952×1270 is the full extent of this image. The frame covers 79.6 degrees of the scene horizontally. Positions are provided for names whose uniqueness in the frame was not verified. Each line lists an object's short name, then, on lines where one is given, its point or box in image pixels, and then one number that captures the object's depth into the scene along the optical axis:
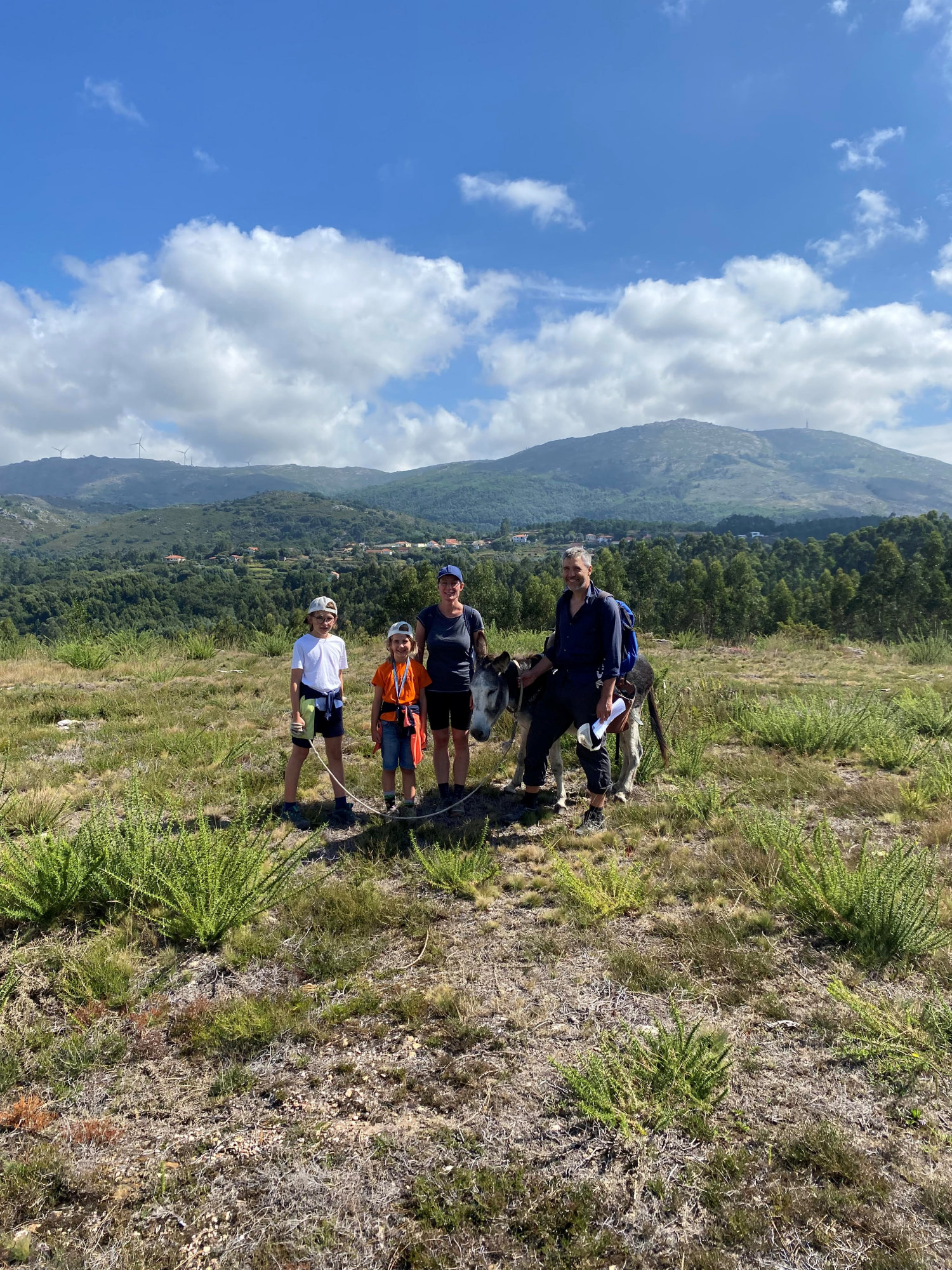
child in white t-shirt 5.64
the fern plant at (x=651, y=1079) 2.54
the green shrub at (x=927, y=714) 7.80
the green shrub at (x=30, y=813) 5.13
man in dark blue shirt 5.20
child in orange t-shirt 5.61
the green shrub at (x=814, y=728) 7.36
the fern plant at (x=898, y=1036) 2.72
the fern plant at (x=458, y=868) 4.55
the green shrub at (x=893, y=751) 6.76
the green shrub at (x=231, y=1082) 2.76
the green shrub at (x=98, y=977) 3.32
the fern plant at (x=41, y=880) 3.87
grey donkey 5.85
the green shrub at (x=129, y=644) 13.86
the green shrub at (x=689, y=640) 17.50
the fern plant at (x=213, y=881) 3.83
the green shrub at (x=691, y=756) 6.73
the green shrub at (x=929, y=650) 14.05
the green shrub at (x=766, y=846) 4.38
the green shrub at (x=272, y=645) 15.04
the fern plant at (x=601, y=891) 4.14
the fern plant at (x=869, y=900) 3.54
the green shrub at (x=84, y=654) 12.84
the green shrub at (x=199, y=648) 14.32
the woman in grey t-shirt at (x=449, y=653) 5.77
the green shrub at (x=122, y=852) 4.09
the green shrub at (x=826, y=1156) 2.27
